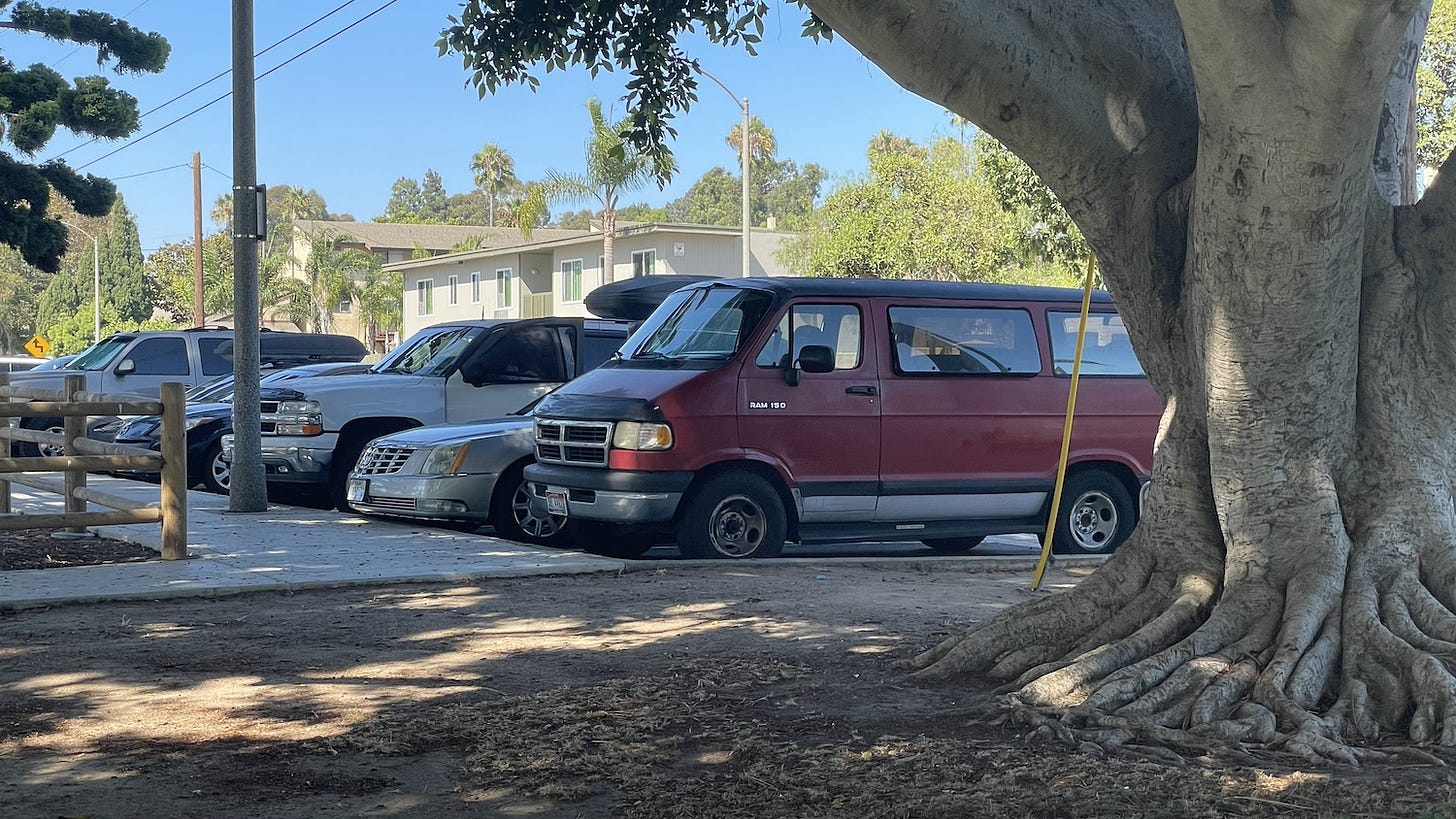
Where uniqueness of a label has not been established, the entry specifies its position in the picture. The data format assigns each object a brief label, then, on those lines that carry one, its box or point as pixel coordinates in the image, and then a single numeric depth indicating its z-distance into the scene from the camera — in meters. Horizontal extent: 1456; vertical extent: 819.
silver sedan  11.59
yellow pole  8.27
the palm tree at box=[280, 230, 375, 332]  61.59
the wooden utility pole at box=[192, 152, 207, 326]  40.09
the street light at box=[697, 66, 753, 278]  32.47
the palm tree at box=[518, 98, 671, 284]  37.69
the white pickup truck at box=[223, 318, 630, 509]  13.84
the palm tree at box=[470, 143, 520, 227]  88.56
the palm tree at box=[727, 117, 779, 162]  66.56
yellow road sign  46.34
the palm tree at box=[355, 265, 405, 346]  61.72
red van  10.20
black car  15.92
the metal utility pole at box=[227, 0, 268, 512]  13.23
